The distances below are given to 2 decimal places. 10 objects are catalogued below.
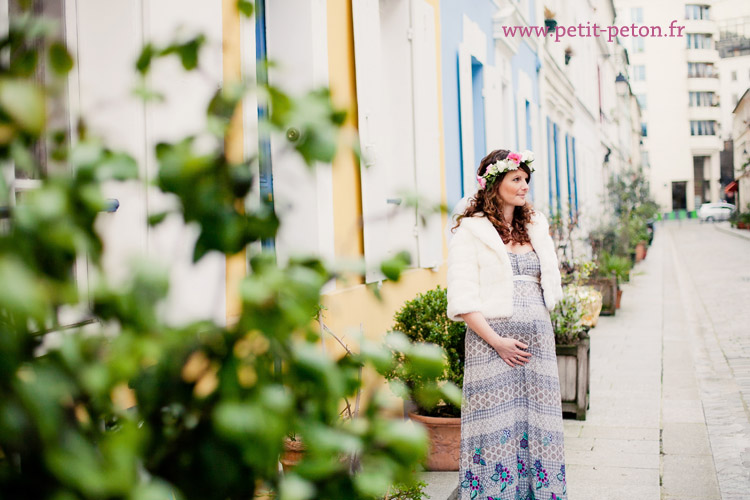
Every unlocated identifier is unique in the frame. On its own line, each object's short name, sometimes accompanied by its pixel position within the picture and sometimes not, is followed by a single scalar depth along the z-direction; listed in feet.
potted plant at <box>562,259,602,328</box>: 29.60
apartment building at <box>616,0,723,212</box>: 247.50
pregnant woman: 12.98
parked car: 195.11
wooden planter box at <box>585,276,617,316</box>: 40.45
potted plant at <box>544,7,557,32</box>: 49.92
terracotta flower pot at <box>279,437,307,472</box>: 12.12
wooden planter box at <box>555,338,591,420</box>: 20.42
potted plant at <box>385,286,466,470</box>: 16.05
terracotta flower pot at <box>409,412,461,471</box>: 15.98
